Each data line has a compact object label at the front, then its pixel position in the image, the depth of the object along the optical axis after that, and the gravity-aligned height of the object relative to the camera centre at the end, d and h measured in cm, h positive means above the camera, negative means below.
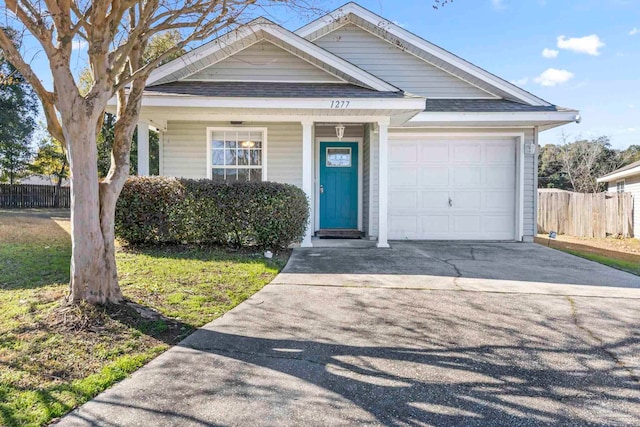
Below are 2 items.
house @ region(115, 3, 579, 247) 814 +183
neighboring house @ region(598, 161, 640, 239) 1441 +92
